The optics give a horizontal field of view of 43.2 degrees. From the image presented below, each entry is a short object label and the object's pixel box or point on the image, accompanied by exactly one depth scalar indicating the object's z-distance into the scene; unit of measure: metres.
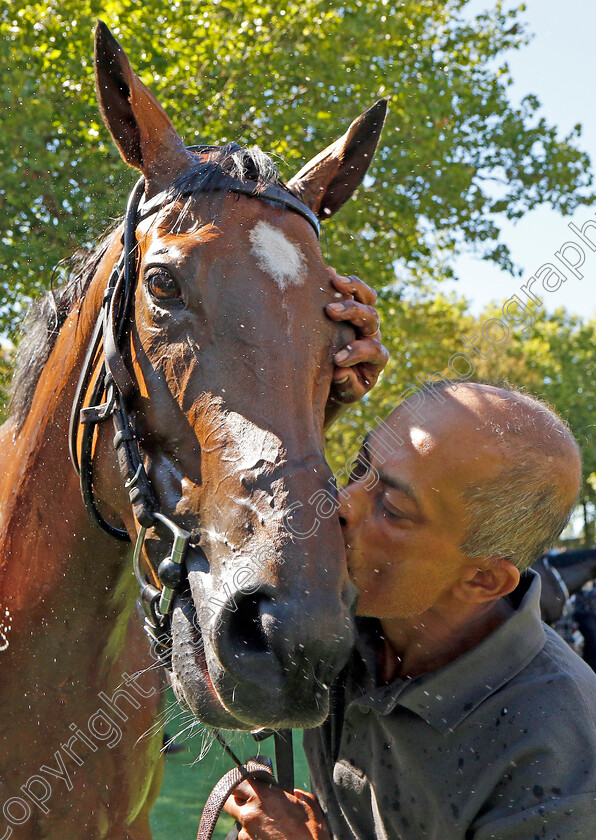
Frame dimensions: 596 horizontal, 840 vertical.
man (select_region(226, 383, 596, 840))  1.71
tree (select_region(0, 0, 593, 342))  6.82
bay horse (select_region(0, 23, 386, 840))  1.59
